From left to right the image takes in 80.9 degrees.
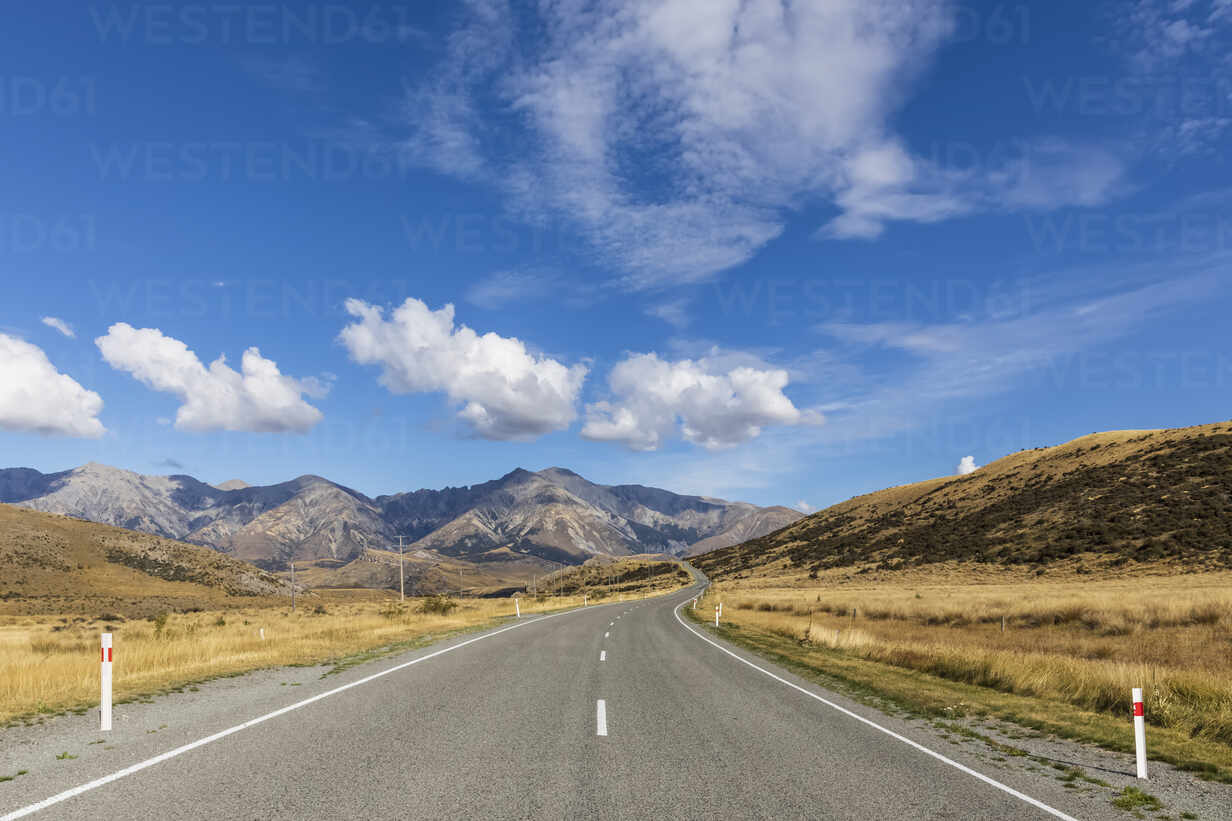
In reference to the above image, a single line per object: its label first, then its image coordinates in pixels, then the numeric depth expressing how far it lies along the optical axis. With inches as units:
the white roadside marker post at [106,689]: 354.1
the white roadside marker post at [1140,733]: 301.4
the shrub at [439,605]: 1770.4
